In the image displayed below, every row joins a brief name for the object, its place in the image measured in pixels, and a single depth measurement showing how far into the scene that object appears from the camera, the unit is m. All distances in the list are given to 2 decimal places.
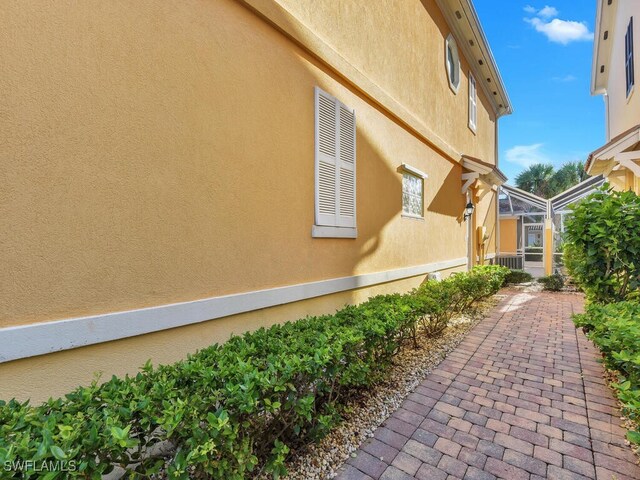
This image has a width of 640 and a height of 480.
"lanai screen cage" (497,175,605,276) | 12.95
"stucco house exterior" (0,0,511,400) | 2.01
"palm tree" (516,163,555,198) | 27.75
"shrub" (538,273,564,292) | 11.09
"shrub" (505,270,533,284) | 12.56
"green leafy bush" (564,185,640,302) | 4.43
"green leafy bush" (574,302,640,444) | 2.37
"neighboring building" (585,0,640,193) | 6.64
